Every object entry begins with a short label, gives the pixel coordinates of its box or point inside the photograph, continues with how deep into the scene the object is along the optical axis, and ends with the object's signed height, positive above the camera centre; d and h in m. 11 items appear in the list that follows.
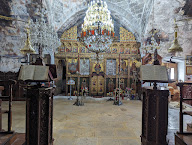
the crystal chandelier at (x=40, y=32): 6.76 +1.99
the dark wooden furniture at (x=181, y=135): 2.69 -1.31
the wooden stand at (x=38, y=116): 2.65 -0.86
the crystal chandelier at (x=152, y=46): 7.72 +1.48
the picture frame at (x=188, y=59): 8.98 +0.85
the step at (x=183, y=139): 2.63 -1.31
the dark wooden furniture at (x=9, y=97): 2.83 -0.56
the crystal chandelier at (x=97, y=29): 6.70 +2.11
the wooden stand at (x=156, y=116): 2.95 -0.95
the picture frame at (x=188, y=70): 9.29 +0.17
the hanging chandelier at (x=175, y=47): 4.57 +0.83
